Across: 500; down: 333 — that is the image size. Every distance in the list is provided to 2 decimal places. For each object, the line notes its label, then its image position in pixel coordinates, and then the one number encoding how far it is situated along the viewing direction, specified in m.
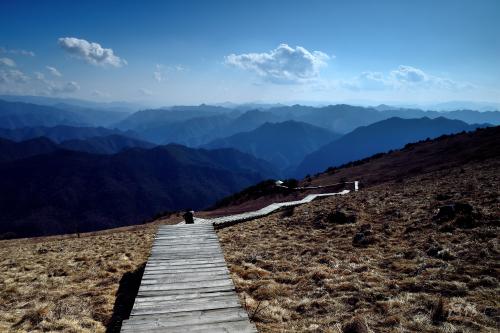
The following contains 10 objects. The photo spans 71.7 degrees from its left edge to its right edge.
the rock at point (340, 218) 16.02
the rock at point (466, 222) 12.30
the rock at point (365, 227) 14.17
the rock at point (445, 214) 13.33
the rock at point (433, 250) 10.53
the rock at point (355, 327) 6.75
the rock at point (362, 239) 12.72
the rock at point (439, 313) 6.89
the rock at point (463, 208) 13.25
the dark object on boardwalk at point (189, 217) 18.28
